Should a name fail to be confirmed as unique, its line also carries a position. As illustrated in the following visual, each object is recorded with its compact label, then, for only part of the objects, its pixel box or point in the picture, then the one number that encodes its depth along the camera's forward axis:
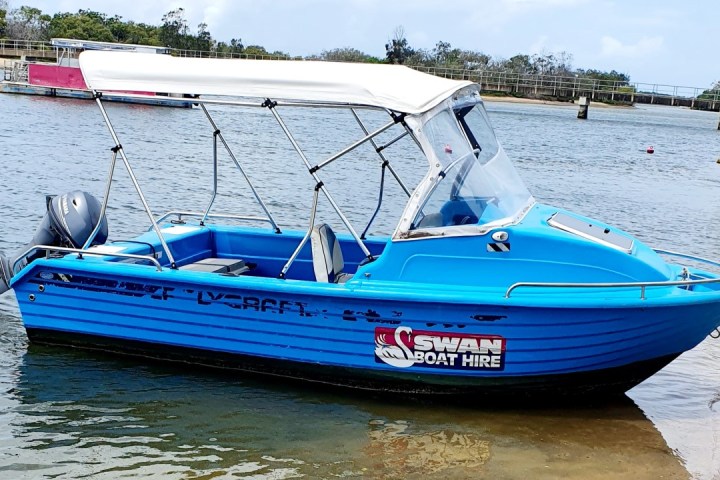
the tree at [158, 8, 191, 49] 94.06
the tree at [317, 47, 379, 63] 101.88
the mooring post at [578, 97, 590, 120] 69.38
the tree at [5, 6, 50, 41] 91.19
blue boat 6.94
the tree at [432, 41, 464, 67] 115.44
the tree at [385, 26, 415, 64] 109.62
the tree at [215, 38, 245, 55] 96.57
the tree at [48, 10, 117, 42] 91.81
